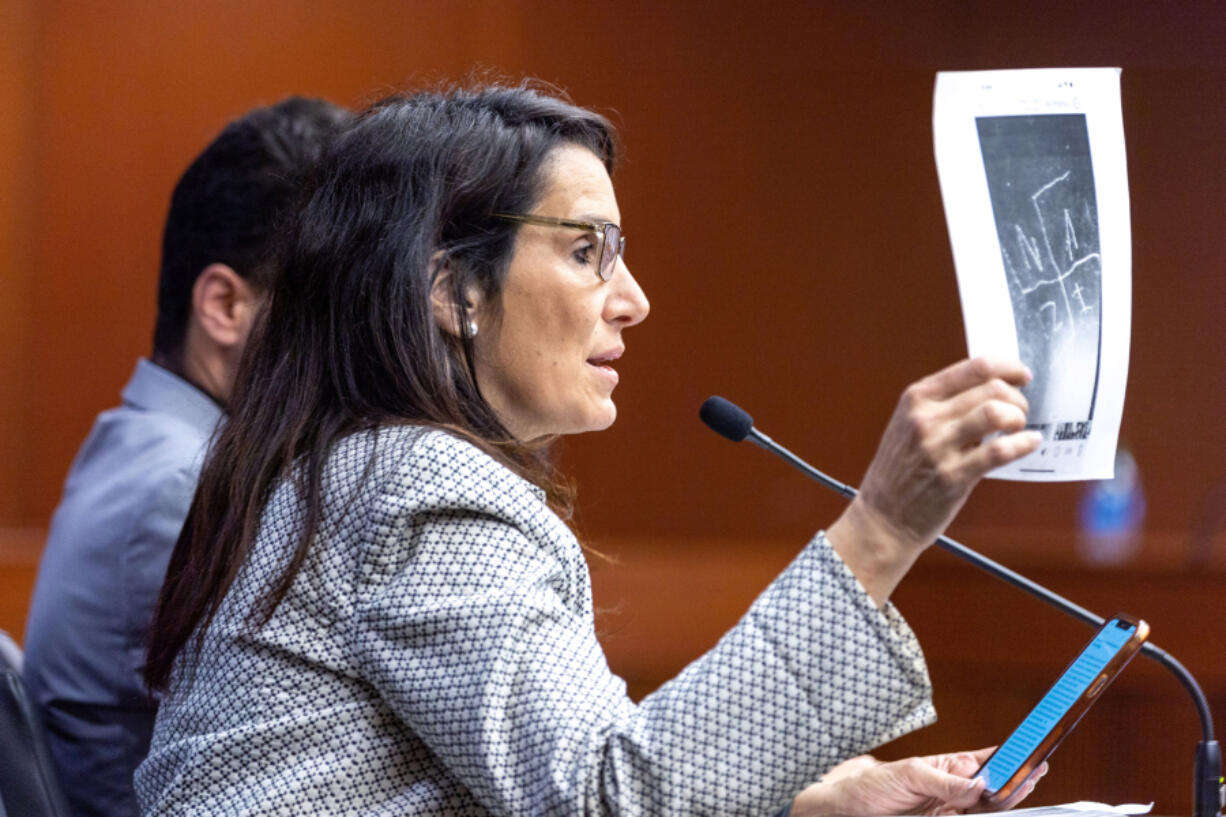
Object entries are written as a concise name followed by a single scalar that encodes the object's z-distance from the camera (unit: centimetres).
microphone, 504
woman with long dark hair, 485
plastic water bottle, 751
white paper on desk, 502
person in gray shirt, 549
